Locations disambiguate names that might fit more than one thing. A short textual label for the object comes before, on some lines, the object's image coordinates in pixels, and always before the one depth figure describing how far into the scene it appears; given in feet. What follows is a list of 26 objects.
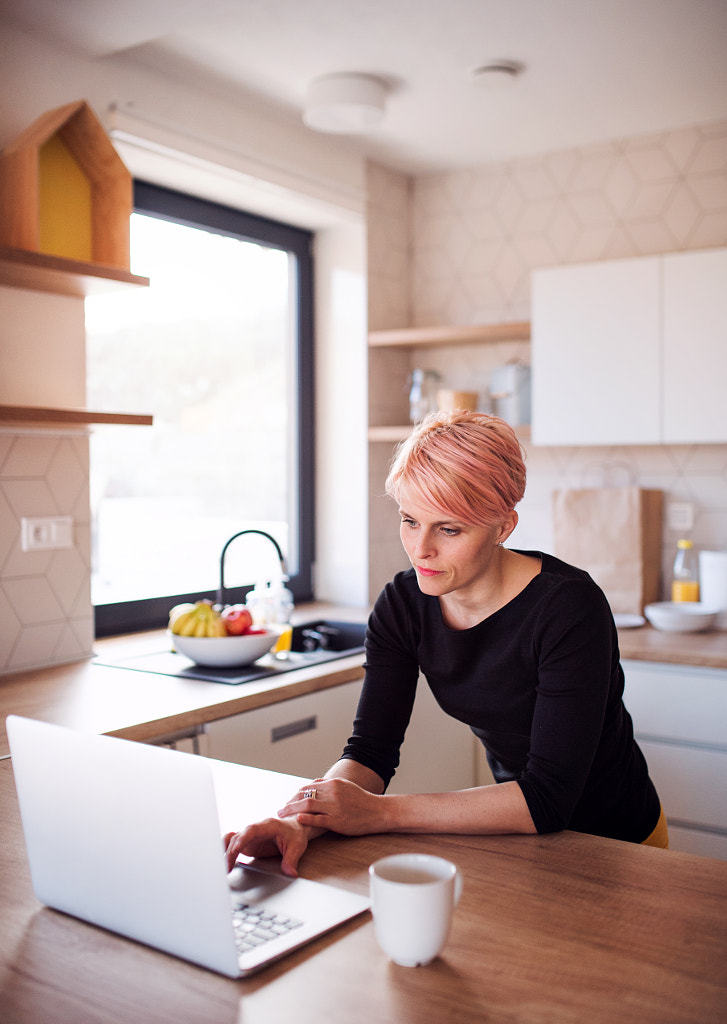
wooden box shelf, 6.95
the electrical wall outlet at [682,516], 10.55
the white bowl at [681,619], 9.51
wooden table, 2.79
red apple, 8.03
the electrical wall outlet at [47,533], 7.84
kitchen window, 9.60
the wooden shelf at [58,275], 6.75
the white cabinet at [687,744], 8.57
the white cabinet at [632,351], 9.40
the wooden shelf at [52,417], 6.73
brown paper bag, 10.15
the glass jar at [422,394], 11.62
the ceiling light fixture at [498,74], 8.75
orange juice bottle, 10.16
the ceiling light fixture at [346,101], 8.96
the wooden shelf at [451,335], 10.85
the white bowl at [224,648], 7.80
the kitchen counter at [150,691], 6.38
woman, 4.18
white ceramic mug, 2.91
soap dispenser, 9.13
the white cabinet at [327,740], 7.14
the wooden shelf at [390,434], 10.94
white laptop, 2.98
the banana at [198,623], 7.93
